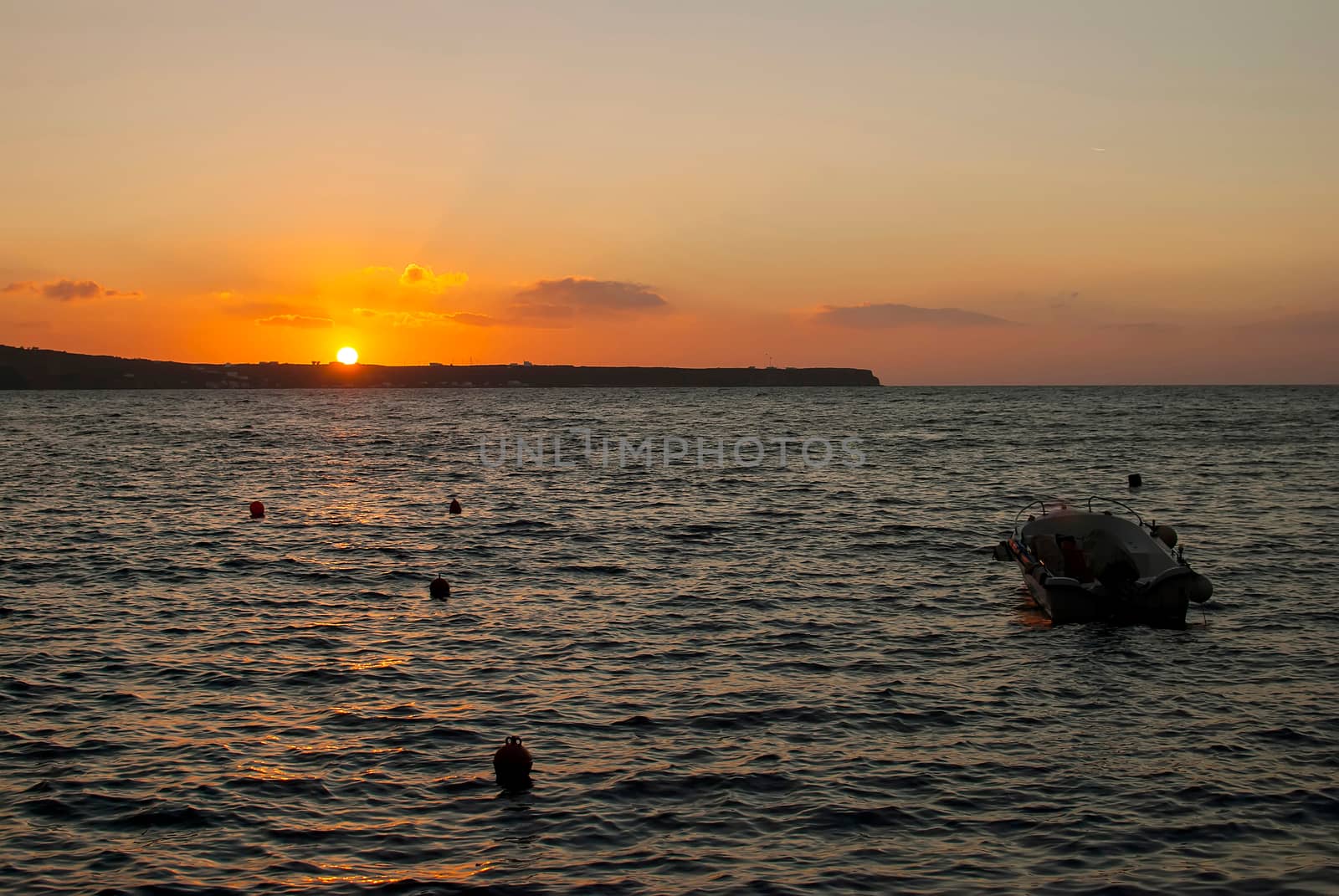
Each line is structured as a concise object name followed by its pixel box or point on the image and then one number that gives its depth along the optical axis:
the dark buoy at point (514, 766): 14.95
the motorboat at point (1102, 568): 24.28
